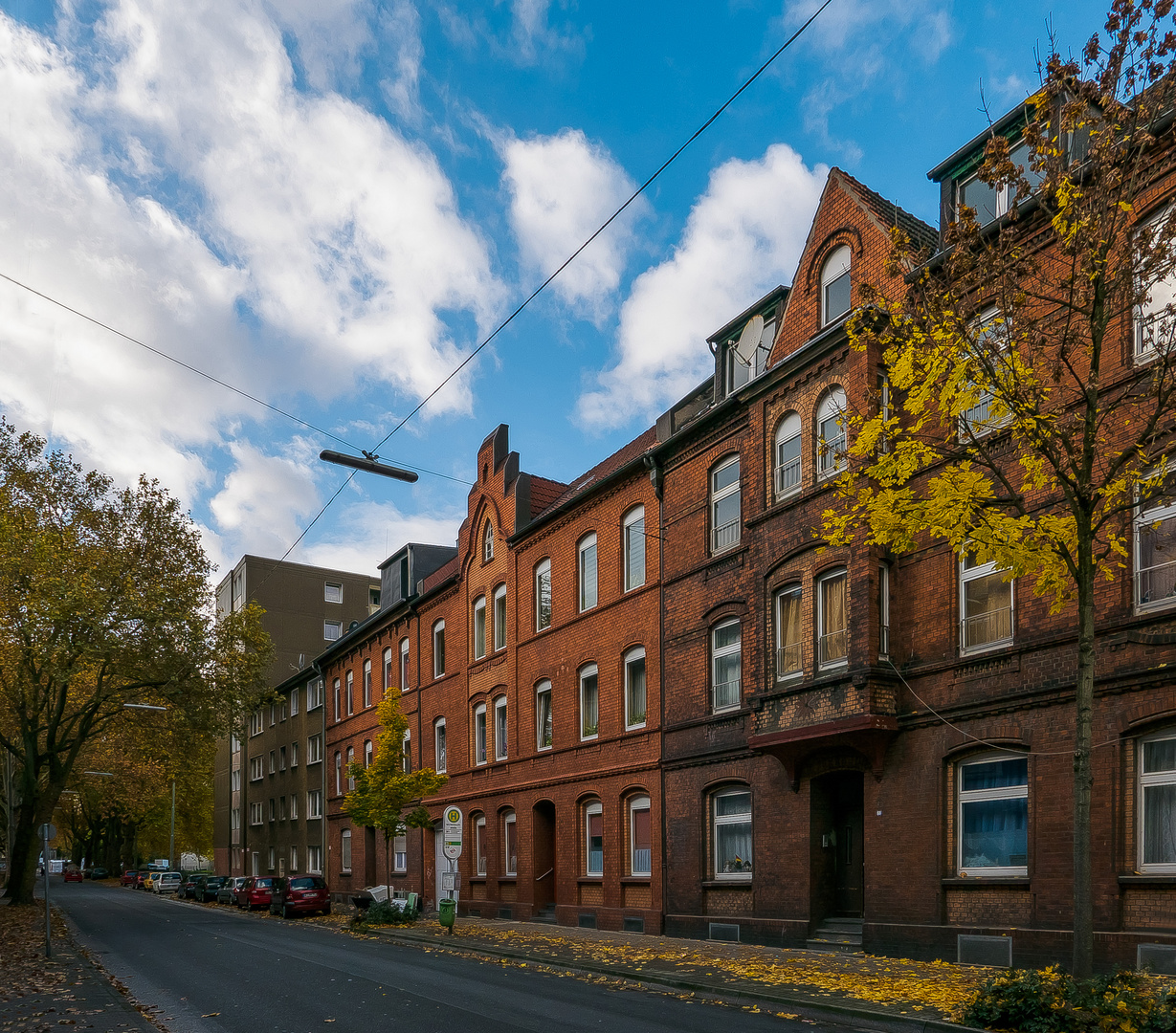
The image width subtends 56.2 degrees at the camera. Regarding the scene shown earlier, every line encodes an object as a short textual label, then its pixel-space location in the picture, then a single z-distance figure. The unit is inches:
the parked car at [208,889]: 1921.8
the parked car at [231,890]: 1711.4
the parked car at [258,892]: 1565.0
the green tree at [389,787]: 1189.1
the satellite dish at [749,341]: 892.0
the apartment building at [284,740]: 2026.3
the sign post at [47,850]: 788.0
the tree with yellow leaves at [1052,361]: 413.1
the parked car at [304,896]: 1366.9
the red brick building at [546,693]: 975.6
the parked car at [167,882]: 2432.3
